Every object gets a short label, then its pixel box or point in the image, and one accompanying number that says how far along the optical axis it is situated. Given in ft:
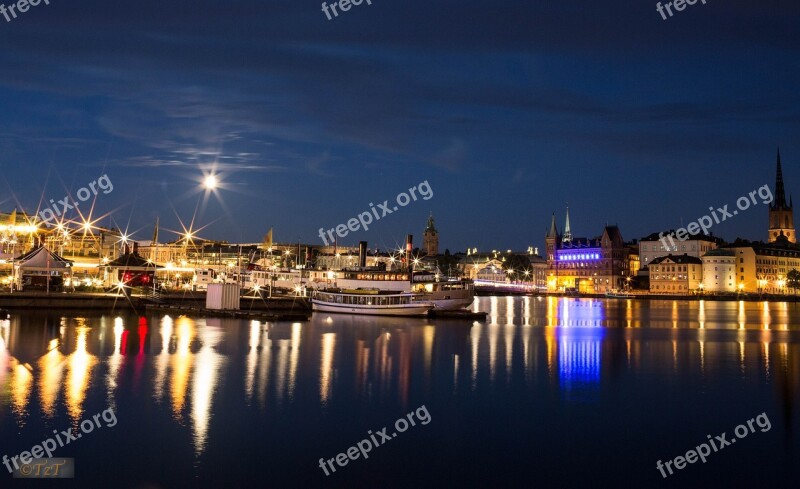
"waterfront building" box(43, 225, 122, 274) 312.91
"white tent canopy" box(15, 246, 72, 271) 192.44
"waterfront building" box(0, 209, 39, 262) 234.99
